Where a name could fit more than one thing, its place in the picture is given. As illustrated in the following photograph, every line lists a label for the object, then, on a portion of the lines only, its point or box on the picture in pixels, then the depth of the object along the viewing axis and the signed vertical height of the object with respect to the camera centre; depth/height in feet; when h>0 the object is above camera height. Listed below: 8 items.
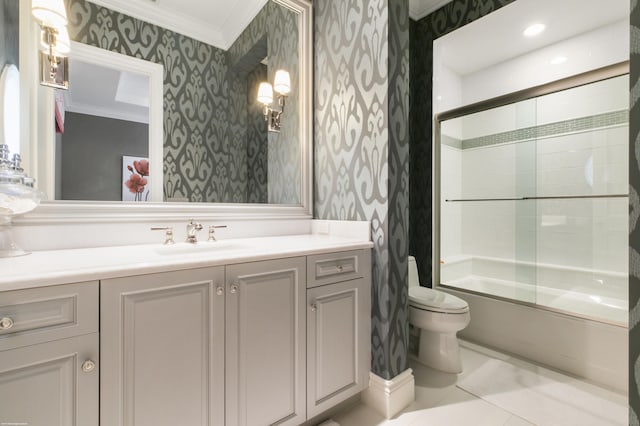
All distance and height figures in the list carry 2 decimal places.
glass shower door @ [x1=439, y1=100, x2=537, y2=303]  8.46 +0.32
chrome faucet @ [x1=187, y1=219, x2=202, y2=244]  4.53 -0.29
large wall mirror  3.96 +1.53
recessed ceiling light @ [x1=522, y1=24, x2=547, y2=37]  7.19 +4.68
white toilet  5.82 -2.34
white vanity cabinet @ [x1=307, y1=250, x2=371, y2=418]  4.13 -1.79
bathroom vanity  2.40 -1.30
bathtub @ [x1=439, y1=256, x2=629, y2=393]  5.67 -2.37
